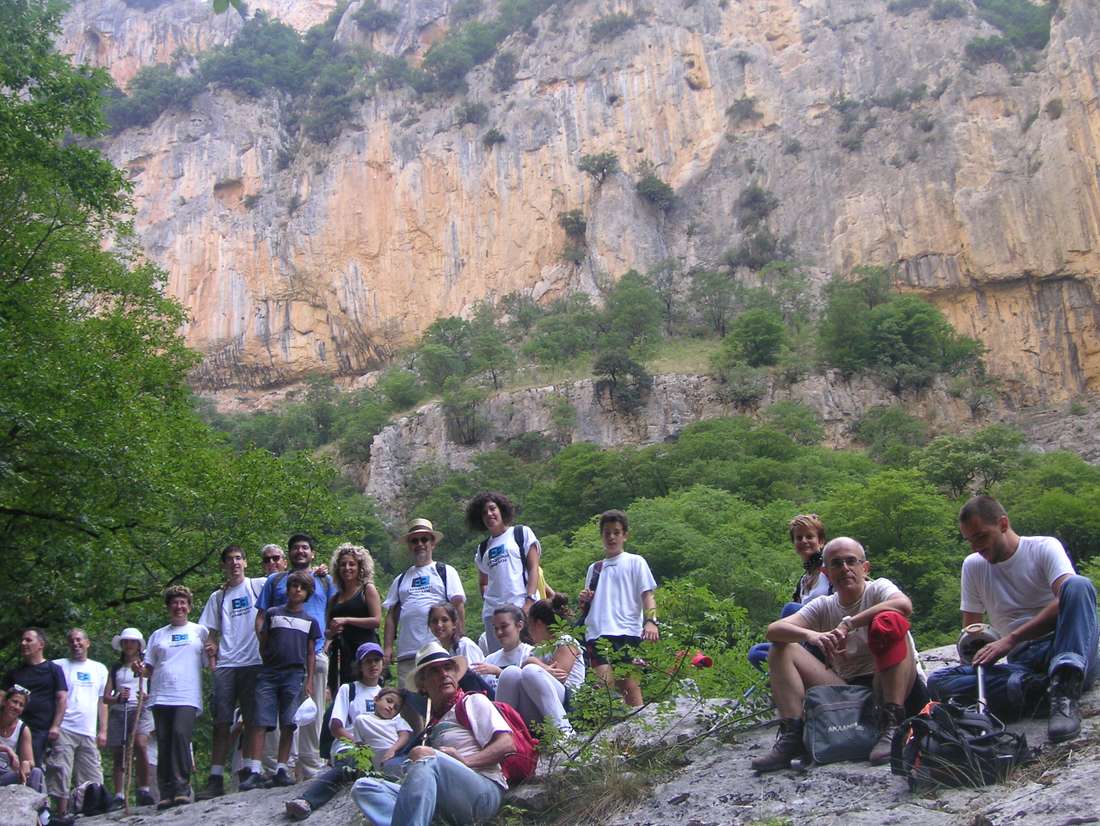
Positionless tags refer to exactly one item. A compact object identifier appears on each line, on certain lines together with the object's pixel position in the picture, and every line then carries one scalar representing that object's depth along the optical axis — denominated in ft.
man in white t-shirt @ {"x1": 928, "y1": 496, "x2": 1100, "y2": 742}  14.23
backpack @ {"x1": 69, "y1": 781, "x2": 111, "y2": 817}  22.49
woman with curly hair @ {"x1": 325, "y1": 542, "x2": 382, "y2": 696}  21.95
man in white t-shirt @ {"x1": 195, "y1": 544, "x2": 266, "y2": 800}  21.70
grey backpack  14.88
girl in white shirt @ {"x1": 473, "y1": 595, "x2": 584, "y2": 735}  17.35
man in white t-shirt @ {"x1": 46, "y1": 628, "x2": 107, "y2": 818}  22.48
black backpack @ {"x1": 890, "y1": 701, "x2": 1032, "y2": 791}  13.19
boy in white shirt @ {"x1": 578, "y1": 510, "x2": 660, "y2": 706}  20.94
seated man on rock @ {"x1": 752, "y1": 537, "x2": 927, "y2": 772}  14.92
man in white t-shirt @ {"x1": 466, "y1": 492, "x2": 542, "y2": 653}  22.00
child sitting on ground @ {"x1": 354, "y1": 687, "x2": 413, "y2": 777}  17.30
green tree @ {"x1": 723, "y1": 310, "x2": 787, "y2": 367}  137.08
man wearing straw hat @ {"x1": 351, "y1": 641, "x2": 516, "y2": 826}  14.37
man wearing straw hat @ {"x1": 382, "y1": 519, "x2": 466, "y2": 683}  21.77
